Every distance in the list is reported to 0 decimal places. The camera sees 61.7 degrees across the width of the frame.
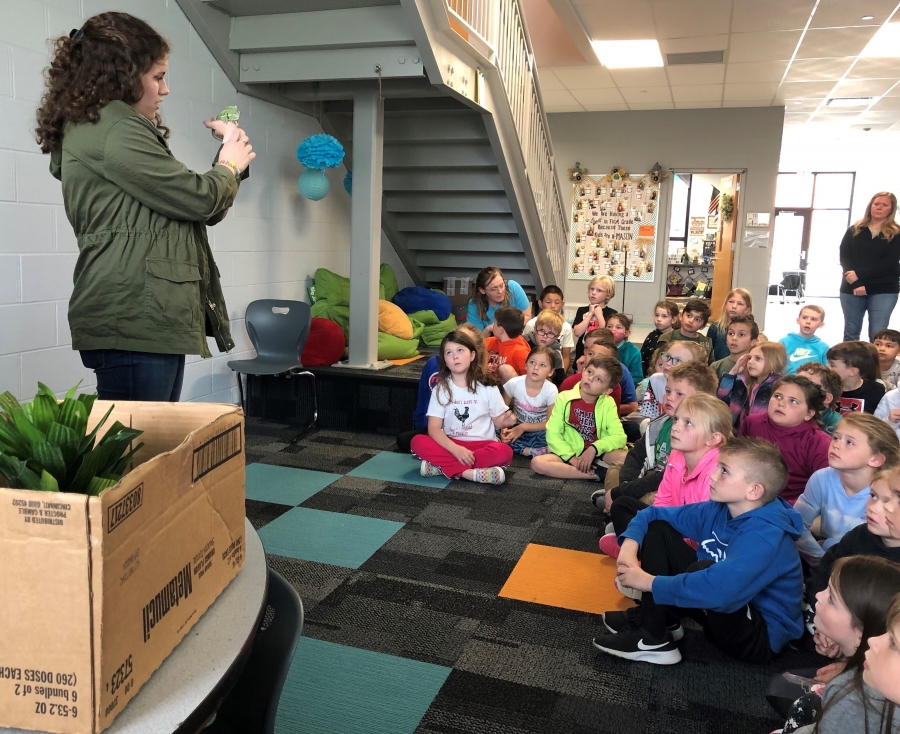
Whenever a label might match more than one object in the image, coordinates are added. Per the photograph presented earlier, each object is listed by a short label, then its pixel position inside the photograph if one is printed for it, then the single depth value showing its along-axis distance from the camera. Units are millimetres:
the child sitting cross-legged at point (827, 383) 2967
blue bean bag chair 6371
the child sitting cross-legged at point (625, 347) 4570
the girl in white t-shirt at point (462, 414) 3631
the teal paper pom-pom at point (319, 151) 4793
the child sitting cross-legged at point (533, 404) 3918
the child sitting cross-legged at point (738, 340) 4039
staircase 4047
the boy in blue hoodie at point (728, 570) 1874
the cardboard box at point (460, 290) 6809
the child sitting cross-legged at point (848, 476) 2225
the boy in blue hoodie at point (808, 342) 4355
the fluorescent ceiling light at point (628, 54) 6789
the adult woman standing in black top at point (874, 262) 5316
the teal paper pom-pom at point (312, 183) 4875
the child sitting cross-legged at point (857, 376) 3441
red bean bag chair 4793
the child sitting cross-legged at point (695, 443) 2400
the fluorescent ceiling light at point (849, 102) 8641
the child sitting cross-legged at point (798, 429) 2723
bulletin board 9688
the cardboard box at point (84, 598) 607
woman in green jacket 1793
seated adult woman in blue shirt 5309
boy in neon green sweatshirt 3590
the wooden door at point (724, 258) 9758
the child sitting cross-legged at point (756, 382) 3330
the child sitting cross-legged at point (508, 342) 4582
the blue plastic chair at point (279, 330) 4418
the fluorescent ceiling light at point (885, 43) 6105
